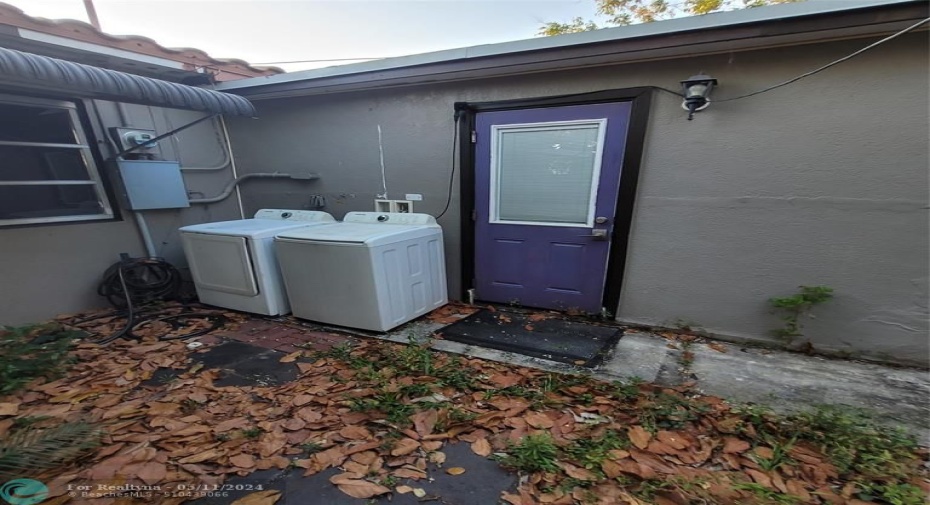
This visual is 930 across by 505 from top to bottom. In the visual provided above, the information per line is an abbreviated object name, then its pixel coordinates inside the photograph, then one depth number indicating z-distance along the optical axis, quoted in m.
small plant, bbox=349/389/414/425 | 1.81
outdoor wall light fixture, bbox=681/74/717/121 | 2.29
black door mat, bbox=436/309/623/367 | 2.52
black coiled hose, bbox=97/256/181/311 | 3.22
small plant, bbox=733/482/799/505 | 1.29
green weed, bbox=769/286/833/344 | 2.40
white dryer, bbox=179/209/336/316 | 3.04
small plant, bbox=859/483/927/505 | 1.26
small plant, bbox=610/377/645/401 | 1.95
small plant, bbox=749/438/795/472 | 1.46
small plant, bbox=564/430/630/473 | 1.49
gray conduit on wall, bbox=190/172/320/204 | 3.93
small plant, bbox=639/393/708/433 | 1.73
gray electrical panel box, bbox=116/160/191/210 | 3.32
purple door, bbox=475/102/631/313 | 2.83
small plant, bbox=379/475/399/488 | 1.41
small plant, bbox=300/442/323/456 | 1.59
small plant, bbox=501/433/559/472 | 1.48
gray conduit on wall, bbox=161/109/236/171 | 4.01
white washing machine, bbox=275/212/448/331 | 2.64
